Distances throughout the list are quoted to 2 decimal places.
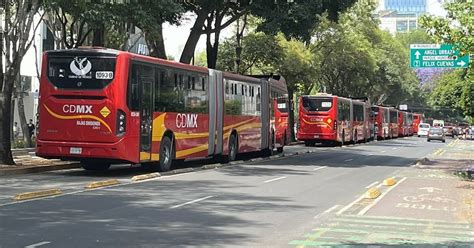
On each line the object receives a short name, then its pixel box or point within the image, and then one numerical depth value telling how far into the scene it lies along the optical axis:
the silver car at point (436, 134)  63.94
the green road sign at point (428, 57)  31.84
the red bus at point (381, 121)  63.00
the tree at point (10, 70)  19.55
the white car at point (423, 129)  84.14
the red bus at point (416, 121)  98.00
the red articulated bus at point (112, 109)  17.52
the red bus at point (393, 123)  71.19
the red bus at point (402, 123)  78.81
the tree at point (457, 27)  16.42
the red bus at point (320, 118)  42.81
